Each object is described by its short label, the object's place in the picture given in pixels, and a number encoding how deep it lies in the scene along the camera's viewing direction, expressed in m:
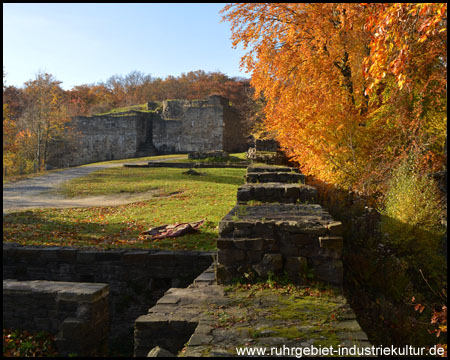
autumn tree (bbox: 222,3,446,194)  10.23
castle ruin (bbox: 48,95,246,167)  33.31
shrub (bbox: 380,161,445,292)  8.50
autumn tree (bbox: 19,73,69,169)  27.00
